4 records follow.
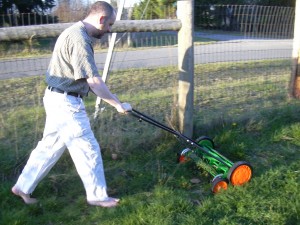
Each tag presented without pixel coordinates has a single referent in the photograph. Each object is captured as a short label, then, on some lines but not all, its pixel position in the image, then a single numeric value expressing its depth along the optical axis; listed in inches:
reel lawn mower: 169.8
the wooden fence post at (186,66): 200.5
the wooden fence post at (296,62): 290.8
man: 145.8
